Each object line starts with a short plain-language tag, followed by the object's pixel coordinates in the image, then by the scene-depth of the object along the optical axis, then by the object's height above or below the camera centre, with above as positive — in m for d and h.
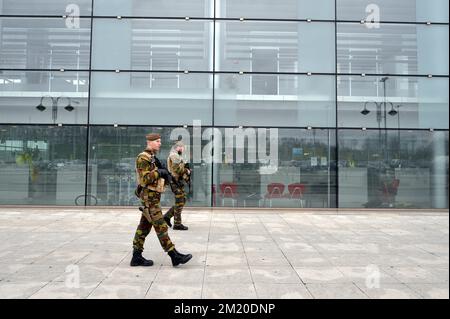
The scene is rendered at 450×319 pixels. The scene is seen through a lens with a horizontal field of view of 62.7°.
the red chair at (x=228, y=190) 12.45 -0.49
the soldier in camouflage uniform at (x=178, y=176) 8.17 -0.02
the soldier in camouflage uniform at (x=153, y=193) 5.23 -0.27
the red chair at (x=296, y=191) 12.50 -0.49
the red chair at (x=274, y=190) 12.49 -0.49
